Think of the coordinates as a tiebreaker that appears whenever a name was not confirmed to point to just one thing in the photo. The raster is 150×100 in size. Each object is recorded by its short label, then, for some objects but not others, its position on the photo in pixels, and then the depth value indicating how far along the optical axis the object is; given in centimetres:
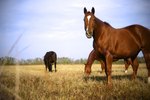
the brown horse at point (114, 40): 683
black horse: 1930
